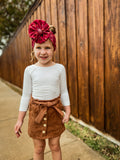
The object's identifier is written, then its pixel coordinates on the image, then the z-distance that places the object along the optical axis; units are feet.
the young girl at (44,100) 4.33
